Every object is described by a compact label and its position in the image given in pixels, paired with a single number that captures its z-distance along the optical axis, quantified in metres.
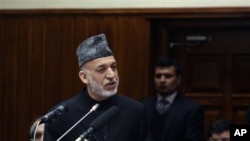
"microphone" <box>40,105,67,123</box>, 4.40
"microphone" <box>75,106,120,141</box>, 4.11
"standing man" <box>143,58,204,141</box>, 7.73
